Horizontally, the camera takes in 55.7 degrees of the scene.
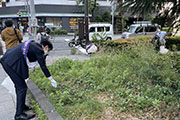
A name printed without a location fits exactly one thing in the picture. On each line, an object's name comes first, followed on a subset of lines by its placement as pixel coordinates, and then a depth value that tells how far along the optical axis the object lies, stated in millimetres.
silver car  15145
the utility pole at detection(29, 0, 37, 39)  7504
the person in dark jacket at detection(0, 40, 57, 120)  2783
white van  15634
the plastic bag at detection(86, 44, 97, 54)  8734
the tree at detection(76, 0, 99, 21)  28353
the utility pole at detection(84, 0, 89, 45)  11523
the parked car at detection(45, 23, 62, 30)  27456
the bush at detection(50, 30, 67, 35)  26469
